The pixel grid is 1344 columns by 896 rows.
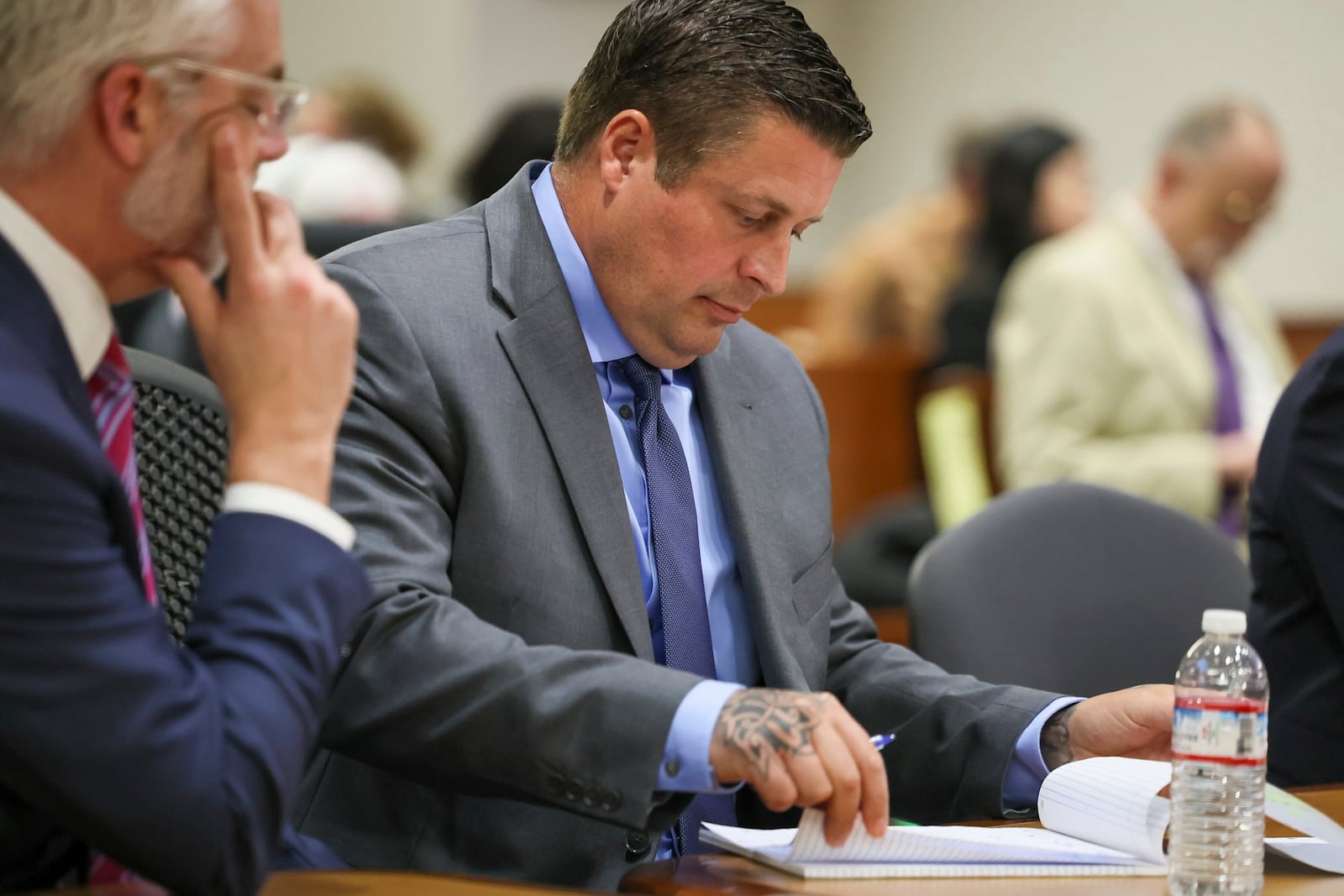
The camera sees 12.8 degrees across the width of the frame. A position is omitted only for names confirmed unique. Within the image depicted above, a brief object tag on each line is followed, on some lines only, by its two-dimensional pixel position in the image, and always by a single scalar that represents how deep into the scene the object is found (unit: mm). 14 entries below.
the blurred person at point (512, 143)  6538
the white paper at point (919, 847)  4502
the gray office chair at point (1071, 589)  5161
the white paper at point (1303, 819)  4596
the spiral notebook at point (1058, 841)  4505
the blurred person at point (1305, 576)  5074
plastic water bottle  4469
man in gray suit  4588
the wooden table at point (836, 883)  4453
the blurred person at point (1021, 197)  10966
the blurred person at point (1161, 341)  7880
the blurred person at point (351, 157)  9209
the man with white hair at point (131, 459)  4252
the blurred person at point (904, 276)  11868
